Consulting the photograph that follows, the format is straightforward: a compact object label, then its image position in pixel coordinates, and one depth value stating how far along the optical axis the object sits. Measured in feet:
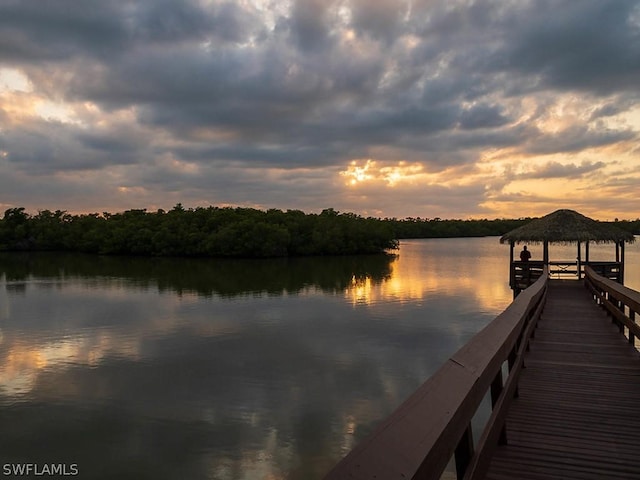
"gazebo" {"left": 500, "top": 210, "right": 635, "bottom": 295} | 61.11
